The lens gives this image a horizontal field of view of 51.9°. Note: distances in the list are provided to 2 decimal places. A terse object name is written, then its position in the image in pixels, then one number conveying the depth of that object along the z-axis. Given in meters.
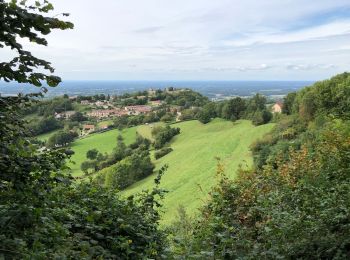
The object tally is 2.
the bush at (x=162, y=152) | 61.31
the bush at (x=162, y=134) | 68.50
